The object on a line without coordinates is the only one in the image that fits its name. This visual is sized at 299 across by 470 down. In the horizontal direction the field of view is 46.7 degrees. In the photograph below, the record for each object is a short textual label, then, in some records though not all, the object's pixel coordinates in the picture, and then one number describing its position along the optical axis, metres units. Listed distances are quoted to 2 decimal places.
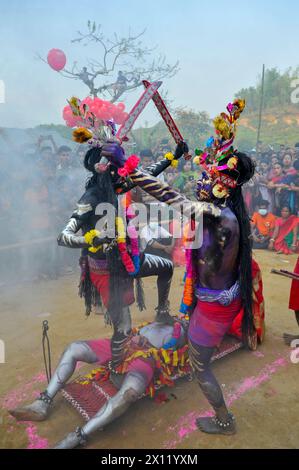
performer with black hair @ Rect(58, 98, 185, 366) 3.00
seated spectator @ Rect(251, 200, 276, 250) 7.98
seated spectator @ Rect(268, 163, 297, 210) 7.98
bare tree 12.64
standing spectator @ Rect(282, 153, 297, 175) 8.45
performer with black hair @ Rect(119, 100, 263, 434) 2.29
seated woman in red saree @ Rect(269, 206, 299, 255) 7.67
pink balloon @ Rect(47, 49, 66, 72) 10.98
